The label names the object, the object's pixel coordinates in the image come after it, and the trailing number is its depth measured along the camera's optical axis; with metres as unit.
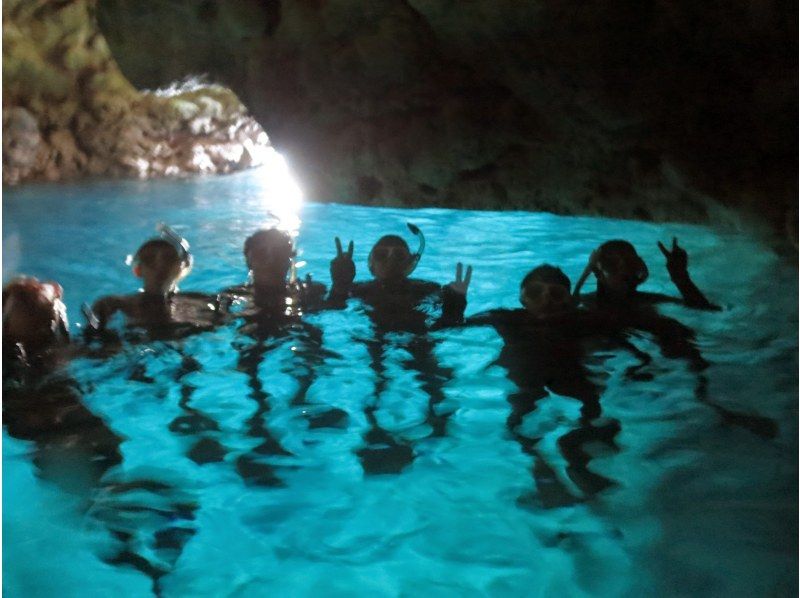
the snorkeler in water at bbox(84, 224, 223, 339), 4.78
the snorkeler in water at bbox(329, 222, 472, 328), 4.92
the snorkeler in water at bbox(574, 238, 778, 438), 4.48
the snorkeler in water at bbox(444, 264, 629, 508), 3.65
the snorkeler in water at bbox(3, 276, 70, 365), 4.12
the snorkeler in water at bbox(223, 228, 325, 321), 5.06
